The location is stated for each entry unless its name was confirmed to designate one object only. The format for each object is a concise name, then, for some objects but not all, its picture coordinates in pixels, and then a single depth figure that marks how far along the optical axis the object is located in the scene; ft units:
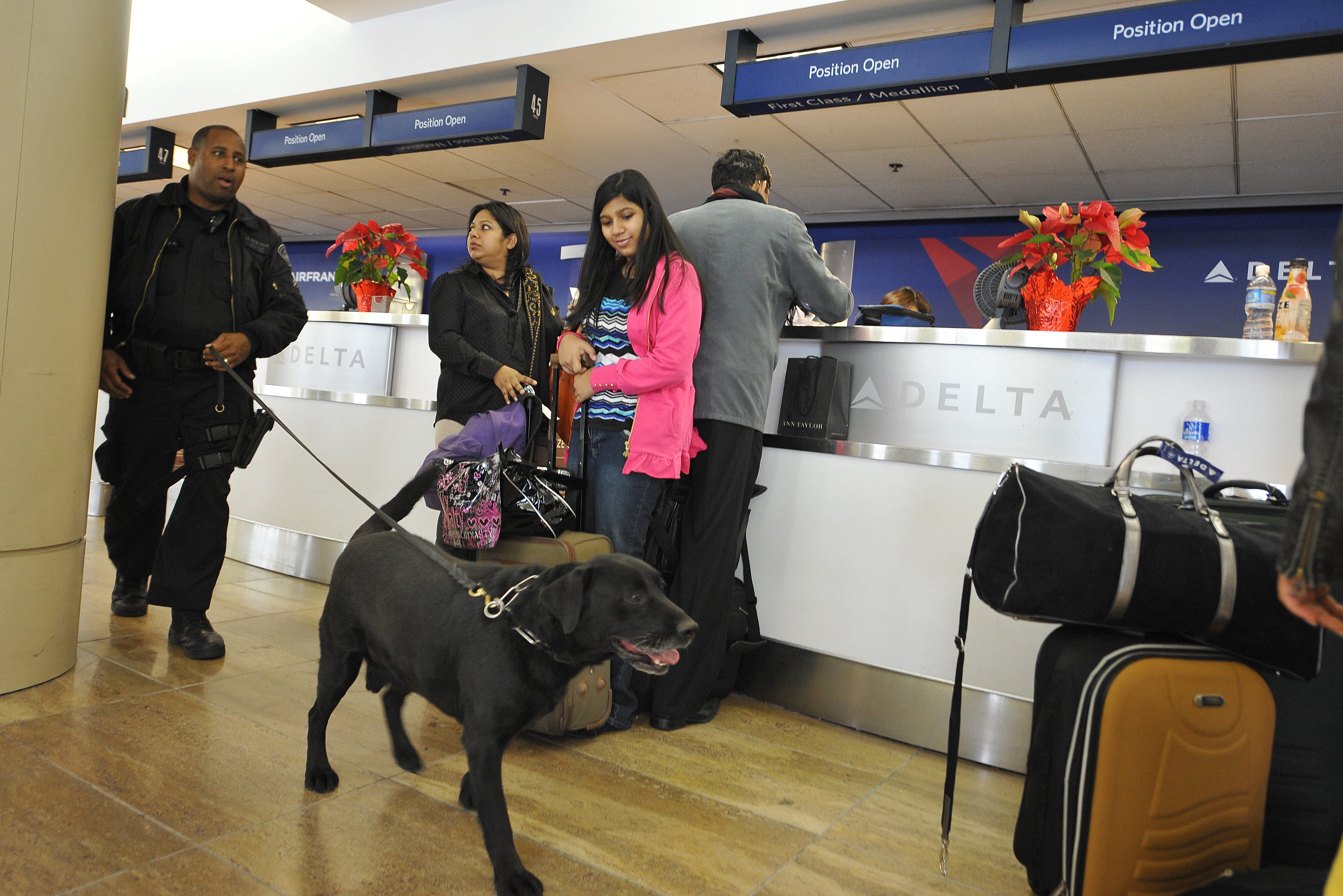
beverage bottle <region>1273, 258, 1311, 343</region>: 8.69
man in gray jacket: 8.74
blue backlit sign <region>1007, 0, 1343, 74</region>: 10.44
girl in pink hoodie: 8.27
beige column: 7.97
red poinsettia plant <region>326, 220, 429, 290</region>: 15.46
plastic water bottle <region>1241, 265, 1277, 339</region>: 8.77
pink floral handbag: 8.16
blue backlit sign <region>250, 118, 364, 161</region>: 20.20
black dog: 5.40
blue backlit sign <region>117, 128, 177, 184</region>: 26.32
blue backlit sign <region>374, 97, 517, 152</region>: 17.90
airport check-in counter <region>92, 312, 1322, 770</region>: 8.54
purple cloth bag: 9.23
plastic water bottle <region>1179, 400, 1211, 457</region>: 8.61
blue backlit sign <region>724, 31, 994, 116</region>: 12.67
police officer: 9.91
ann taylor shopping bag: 9.91
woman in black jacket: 10.02
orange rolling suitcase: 4.96
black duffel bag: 5.03
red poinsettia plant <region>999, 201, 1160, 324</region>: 9.16
